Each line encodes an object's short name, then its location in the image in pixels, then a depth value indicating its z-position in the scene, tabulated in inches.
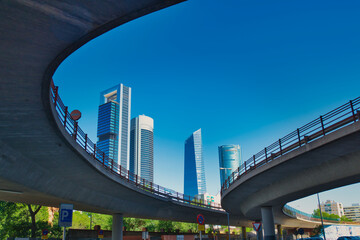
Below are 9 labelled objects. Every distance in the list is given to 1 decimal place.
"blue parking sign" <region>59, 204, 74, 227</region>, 440.8
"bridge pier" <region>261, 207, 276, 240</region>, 1185.5
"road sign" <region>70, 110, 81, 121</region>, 877.2
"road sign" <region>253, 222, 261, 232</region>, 860.5
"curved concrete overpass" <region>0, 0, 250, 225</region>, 275.6
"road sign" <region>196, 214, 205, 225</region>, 666.8
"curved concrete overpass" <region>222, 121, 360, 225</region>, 615.2
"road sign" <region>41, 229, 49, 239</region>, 1055.3
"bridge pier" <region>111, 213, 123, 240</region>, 1381.6
